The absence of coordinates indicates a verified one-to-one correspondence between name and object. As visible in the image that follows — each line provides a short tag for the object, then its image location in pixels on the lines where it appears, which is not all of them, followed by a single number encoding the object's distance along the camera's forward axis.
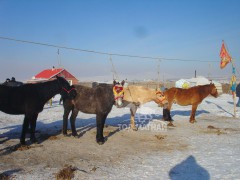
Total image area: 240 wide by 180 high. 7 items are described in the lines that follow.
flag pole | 14.96
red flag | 15.06
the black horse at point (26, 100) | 7.66
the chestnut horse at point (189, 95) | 12.98
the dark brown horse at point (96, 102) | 8.48
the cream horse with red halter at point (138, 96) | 10.75
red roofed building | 39.33
